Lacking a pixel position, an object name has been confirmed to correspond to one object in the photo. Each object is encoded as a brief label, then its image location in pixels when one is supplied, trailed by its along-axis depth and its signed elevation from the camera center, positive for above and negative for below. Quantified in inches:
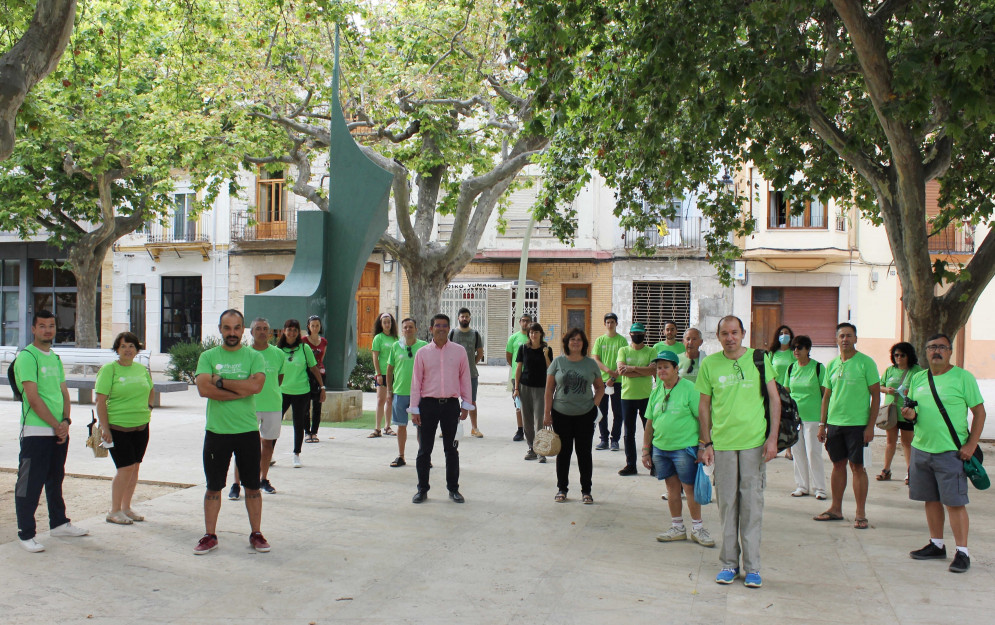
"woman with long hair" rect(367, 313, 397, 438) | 441.4 -17.2
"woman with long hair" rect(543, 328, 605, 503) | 296.2 -31.9
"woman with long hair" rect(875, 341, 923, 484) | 306.3 -25.1
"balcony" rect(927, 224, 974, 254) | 965.8 +86.8
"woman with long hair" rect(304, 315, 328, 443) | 406.6 -16.6
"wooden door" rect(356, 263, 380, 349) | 1103.6 +20.8
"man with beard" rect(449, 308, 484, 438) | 464.8 -13.6
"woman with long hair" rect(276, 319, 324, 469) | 344.5 -21.9
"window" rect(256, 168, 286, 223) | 1122.7 +154.6
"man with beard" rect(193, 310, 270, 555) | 223.9 -27.7
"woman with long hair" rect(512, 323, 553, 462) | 389.1 -27.8
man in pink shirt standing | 300.2 -26.6
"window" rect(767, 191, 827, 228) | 982.4 +118.8
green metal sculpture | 487.5 +45.7
